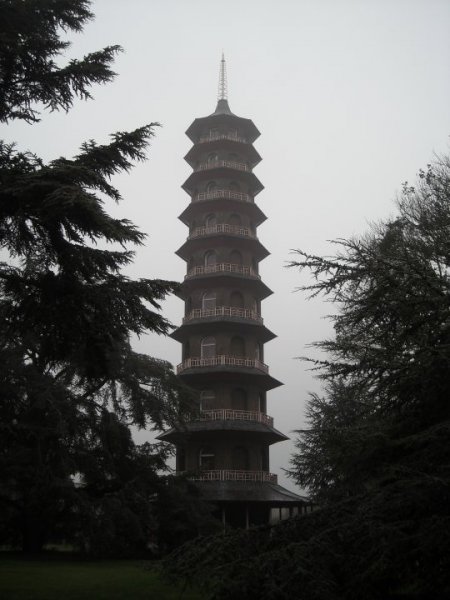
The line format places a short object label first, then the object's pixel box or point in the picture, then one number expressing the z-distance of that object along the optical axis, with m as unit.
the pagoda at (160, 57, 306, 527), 26.50
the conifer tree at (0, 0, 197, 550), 8.52
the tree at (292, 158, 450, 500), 7.12
